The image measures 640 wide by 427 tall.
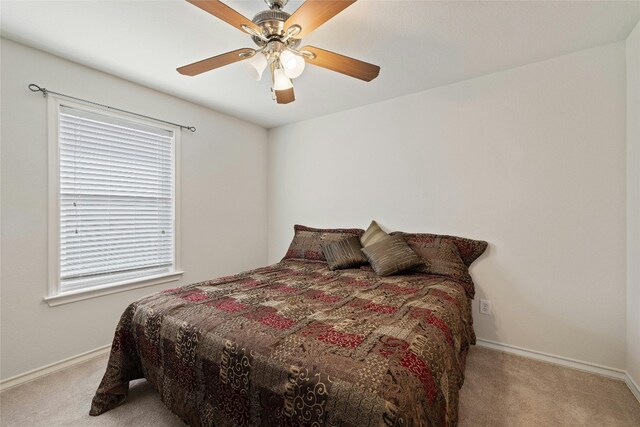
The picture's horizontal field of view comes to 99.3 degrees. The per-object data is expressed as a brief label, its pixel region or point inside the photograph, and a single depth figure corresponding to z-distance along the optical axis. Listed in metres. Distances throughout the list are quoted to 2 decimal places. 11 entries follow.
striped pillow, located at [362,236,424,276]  2.31
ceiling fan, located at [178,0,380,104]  1.23
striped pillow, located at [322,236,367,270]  2.59
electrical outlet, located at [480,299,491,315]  2.40
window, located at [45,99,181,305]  2.14
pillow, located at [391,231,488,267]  2.39
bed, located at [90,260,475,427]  0.92
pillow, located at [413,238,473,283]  2.27
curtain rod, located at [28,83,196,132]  1.99
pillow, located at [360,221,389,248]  2.68
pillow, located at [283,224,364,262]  2.96
